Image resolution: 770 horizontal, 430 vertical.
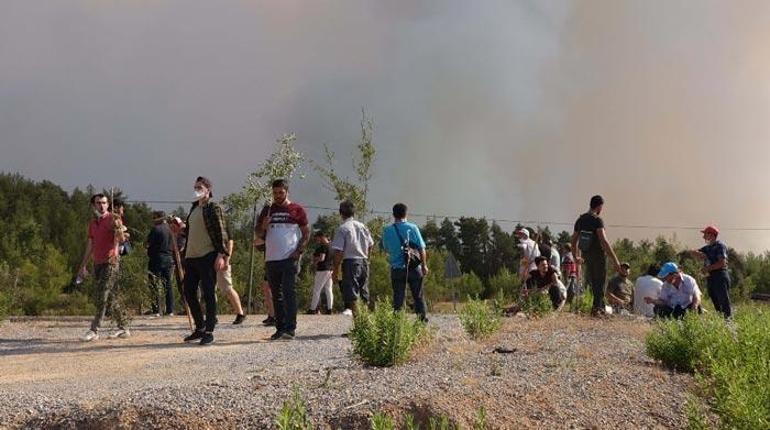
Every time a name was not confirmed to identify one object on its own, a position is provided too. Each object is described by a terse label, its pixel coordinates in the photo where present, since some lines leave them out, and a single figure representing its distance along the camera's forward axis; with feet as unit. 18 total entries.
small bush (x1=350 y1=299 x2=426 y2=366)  21.48
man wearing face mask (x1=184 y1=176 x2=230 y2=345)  29.40
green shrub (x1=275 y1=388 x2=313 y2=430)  12.80
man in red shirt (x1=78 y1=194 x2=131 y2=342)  31.63
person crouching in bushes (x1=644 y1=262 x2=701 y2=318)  42.88
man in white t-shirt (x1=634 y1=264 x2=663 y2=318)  46.21
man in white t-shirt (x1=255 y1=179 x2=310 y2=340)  29.89
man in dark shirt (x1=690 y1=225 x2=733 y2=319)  42.14
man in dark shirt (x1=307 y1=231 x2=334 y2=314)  47.19
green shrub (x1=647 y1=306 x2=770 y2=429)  15.99
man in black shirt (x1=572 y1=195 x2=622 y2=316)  37.55
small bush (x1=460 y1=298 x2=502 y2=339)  29.04
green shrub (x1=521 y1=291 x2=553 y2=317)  39.19
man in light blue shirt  32.99
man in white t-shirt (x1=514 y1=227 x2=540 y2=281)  47.26
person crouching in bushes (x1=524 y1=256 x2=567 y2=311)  45.42
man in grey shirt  34.35
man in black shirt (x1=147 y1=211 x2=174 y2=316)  46.13
